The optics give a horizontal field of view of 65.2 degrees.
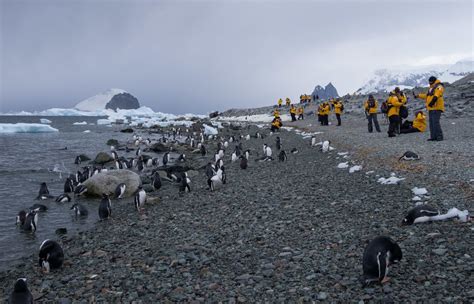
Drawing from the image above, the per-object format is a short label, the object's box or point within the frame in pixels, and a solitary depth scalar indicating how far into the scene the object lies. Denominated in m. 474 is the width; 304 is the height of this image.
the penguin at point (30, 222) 9.28
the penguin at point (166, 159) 19.33
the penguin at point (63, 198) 12.34
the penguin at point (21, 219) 9.66
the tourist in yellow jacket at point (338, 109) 27.35
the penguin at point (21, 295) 4.89
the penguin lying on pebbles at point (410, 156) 10.20
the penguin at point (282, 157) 16.19
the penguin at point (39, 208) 10.86
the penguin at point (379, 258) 4.30
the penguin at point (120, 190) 12.28
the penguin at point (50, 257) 6.52
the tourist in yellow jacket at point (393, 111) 16.27
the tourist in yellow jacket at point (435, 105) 13.09
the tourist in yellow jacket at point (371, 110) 19.46
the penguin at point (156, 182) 13.23
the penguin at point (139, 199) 10.33
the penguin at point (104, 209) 9.92
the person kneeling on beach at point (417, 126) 17.69
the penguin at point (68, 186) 13.84
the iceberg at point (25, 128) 52.00
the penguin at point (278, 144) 20.31
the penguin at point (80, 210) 10.48
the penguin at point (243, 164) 15.62
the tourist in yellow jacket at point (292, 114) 39.86
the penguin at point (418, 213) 5.66
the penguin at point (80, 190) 13.07
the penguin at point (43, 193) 13.00
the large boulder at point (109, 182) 12.95
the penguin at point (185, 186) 12.14
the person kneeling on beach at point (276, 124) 31.08
